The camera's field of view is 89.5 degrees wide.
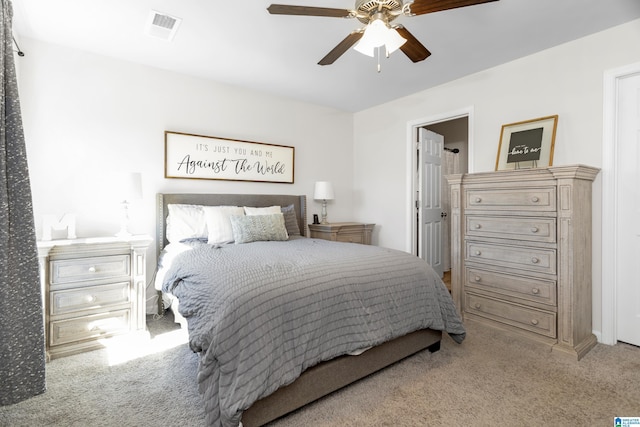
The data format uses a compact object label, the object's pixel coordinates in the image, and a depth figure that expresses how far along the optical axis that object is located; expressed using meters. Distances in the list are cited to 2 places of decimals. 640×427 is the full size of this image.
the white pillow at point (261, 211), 3.35
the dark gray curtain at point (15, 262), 1.12
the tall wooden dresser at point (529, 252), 2.33
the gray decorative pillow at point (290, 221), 3.60
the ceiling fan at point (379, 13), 1.67
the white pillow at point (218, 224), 2.92
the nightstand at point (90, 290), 2.28
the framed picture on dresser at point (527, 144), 2.77
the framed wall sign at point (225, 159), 3.30
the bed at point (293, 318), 1.43
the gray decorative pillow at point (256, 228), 2.92
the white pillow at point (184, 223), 3.02
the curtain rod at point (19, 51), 2.44
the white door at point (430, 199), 4.04
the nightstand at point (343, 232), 3.98
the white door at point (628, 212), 2.42
